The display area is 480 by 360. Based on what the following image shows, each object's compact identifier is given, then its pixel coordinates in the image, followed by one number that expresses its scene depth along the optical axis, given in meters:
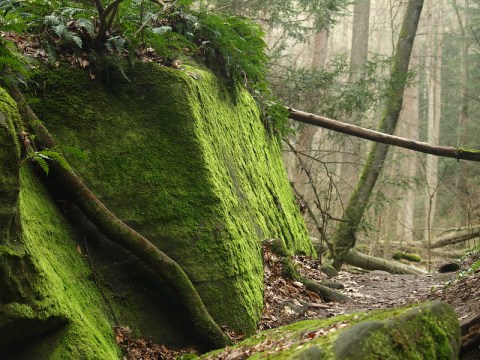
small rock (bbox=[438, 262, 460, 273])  10.38
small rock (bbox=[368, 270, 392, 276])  11.35
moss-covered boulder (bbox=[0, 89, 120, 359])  3.48
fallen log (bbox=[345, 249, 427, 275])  12.66
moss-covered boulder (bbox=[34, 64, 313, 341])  5.20
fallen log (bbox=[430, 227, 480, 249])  15.46
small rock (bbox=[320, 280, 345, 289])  8.00
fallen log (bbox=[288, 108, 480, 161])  9.57
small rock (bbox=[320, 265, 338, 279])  9.62
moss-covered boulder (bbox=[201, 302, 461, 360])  2.73
